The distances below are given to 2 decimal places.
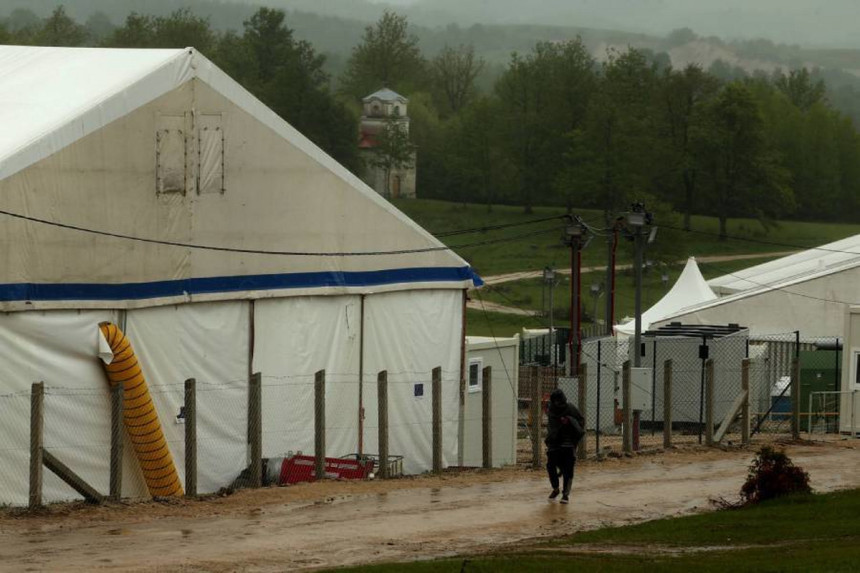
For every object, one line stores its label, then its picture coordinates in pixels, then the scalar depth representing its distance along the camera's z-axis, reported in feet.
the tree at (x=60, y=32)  469.16
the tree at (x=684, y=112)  387.55
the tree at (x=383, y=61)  564.30
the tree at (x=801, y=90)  568.82
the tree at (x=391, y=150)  435.53
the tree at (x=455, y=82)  598.75
